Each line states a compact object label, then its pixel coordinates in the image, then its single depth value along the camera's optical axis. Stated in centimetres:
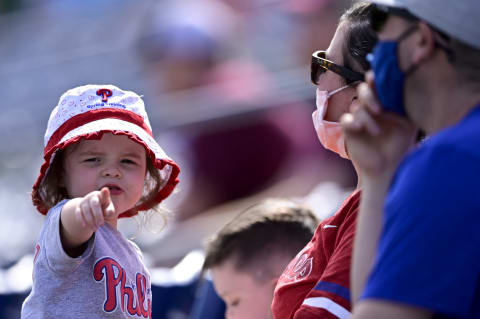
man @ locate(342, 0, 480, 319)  756
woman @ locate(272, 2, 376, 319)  790
